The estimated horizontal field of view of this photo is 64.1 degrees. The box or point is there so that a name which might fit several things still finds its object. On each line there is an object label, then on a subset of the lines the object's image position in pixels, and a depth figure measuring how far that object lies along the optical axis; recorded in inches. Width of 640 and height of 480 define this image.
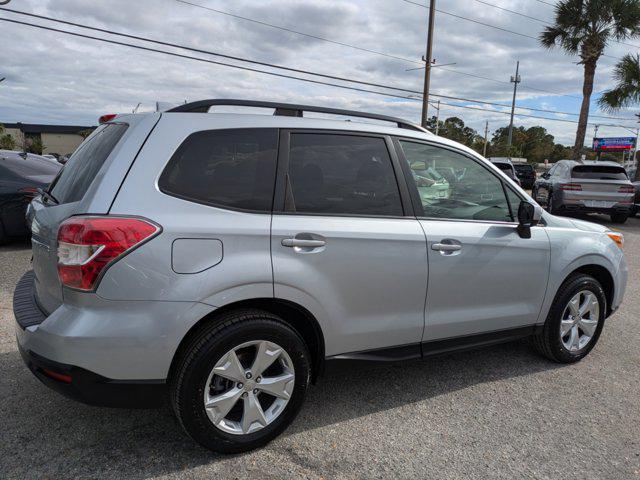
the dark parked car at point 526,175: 1106.1
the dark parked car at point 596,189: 511.8
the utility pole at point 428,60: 881.5
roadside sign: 3764.8
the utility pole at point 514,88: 2038.6
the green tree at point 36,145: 1994.5
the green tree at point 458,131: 3105.3
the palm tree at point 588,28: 836.6
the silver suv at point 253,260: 92.3
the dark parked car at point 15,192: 290.7
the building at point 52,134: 2583.7
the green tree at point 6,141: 1959.4
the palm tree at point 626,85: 876.0
